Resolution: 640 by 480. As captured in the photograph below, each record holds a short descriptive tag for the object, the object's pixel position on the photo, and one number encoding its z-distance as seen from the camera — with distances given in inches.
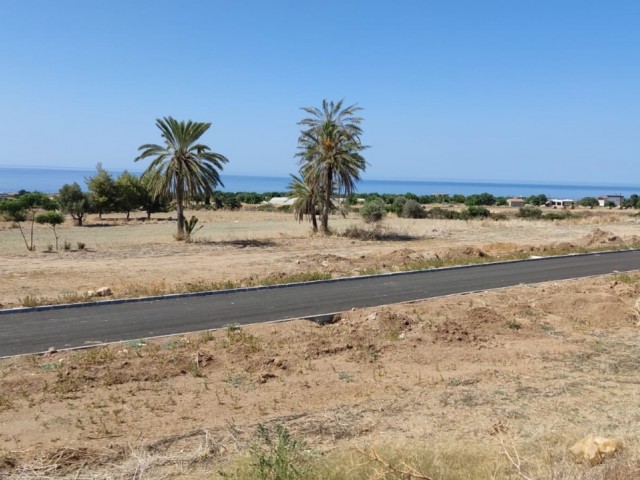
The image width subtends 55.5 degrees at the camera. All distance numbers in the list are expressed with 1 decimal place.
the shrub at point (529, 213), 2850.4
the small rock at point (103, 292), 685.9
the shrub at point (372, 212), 1963.6
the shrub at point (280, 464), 217.8
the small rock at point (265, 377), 418.5
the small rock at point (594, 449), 249.4
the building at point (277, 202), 3983.8
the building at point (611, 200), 4977.9
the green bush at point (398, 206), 2842.0
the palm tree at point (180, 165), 1455.5
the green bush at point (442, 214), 2721.9
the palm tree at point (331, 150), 1624.0
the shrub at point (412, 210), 2699.3
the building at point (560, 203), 4580.2
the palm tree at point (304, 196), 1676.9
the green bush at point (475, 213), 2799.5
